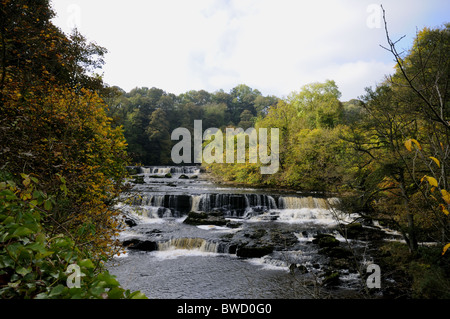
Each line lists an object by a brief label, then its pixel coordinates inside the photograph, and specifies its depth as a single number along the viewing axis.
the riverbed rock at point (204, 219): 13.70
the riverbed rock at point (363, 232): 11.35
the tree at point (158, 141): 45.69
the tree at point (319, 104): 27.23
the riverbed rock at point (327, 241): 10.28
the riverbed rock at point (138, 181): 22.96
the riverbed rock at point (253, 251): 9.83
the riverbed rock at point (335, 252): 9.22
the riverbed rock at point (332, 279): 7.46
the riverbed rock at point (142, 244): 10.55
